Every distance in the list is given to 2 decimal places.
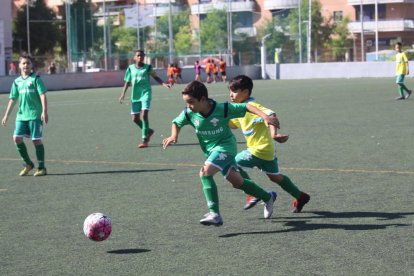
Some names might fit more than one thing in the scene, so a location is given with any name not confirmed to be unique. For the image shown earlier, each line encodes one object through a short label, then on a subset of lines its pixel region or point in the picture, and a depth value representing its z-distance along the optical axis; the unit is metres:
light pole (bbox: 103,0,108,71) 59.91
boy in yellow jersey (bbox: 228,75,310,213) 9.32
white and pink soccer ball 8.07
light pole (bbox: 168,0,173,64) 63.64
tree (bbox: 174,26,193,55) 84.26
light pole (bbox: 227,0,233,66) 70.64
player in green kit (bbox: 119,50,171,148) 18.38
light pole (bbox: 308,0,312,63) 66.14
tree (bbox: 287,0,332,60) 79.06
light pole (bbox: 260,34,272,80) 63.28
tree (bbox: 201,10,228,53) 77.88
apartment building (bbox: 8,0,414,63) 82.69
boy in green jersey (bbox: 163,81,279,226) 8.45
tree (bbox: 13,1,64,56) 77.56
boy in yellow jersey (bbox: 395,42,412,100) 30.08
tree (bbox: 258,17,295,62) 68.44
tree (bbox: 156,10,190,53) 86.12
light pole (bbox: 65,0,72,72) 58.84
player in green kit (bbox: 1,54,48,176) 13.51
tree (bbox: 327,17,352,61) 82.06
